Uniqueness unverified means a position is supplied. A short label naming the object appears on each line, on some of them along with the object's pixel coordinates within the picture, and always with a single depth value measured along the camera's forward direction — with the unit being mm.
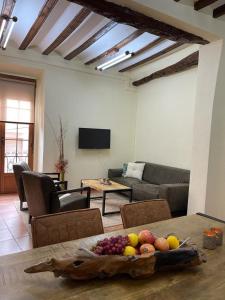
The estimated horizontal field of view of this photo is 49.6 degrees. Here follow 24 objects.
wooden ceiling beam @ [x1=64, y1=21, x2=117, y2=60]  3779
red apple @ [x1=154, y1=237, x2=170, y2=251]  1179
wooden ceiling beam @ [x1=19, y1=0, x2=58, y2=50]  3224
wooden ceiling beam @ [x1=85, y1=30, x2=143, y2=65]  4078
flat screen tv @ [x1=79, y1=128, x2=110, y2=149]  5766
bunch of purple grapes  1109
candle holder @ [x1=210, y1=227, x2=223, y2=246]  1423
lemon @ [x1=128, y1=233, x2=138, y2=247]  1221
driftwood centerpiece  979
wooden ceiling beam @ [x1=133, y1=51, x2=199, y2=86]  4547
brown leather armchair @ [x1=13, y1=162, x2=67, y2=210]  3947
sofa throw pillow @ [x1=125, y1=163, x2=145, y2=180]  5641
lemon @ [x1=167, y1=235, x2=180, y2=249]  1215
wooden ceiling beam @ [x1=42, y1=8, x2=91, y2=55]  3454
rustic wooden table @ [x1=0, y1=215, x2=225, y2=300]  956
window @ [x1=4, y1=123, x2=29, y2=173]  5512
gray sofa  4035
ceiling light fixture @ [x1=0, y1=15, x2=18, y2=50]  3289
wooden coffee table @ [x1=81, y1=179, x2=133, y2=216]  4238
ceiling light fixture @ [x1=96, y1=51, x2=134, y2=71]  4452
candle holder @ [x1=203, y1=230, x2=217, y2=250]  1399
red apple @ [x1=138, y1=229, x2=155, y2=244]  1233
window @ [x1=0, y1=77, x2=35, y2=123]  5363
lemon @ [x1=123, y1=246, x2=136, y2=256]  1114
